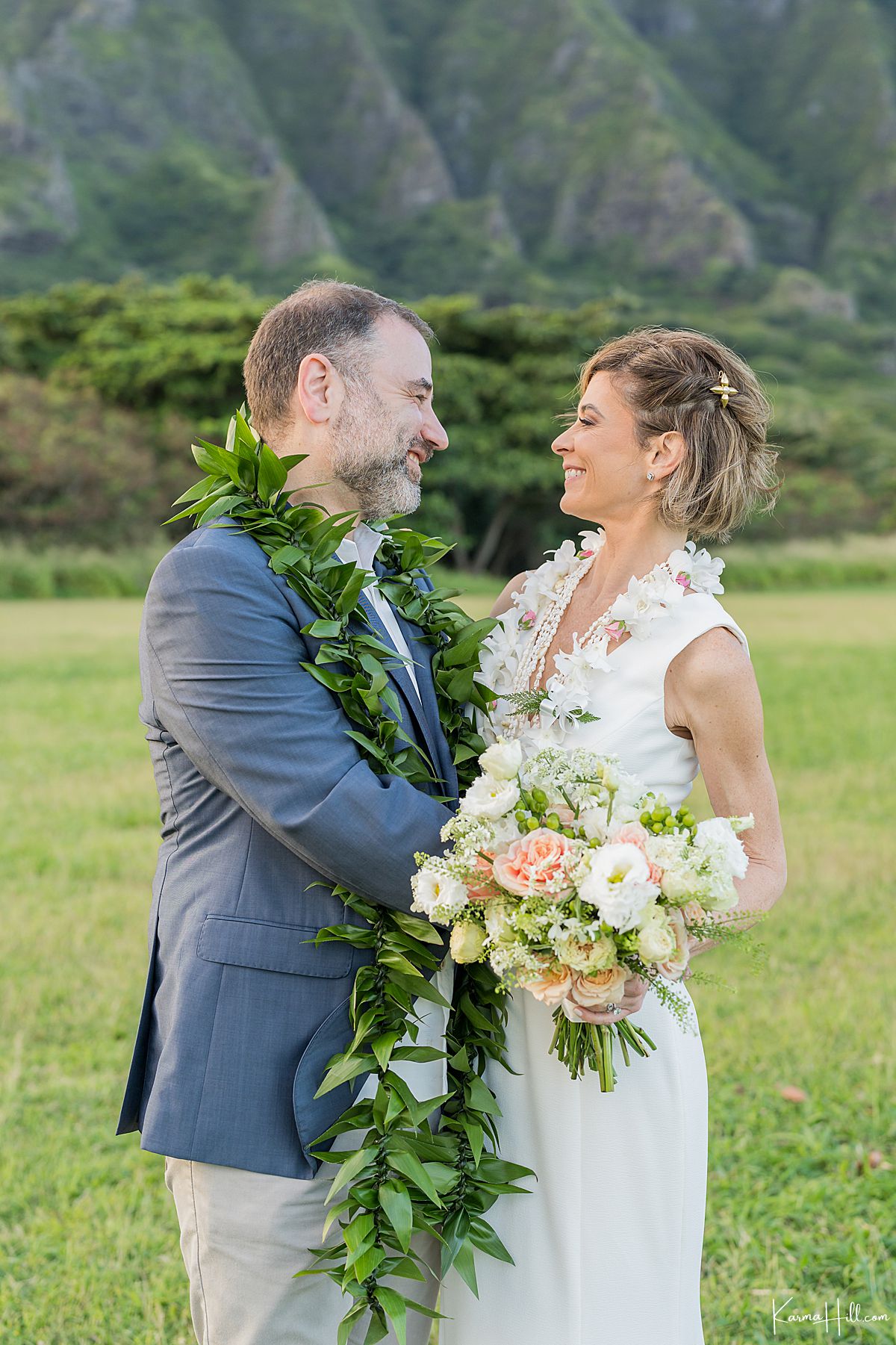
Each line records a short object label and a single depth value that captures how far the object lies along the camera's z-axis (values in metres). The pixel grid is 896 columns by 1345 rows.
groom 2.48
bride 2.82
